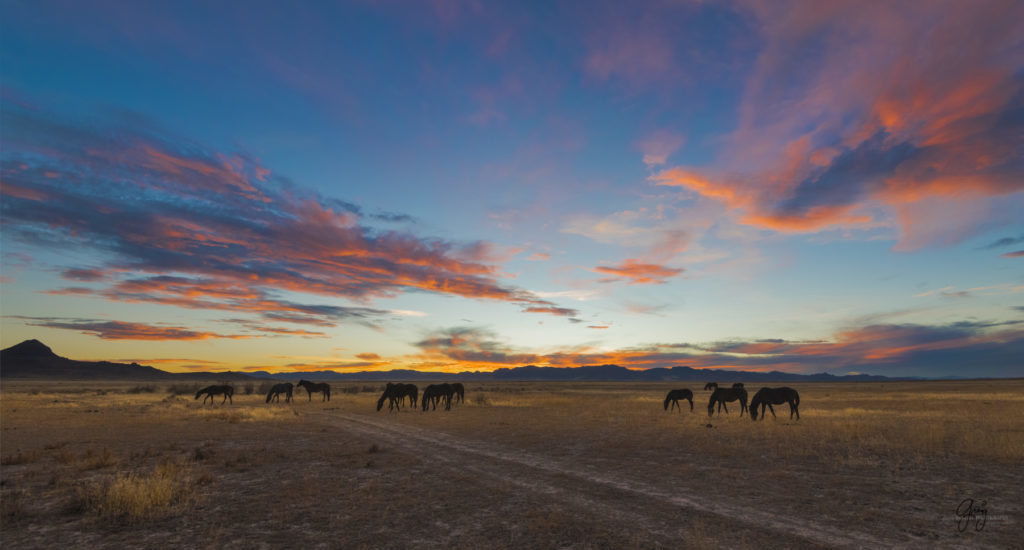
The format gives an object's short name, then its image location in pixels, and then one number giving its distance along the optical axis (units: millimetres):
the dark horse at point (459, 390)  42731
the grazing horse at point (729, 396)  30362
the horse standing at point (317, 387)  50375
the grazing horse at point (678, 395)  33750
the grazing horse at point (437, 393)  37656
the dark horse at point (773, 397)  27500
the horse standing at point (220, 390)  42888
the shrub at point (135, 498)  10008
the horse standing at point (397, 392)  37812
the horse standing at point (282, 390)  47069
